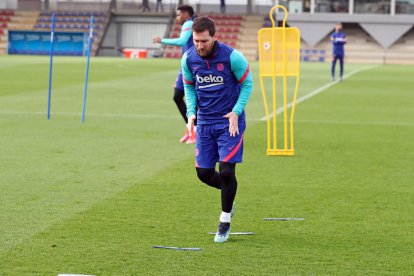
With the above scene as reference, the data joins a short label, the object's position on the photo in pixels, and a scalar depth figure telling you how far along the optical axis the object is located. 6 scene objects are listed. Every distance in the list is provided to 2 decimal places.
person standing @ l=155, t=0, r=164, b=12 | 74.42
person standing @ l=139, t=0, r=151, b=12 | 73.69
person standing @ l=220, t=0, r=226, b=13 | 73.38
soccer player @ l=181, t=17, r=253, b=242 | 8.54
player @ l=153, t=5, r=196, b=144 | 15.16
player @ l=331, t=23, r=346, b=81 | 38.62
